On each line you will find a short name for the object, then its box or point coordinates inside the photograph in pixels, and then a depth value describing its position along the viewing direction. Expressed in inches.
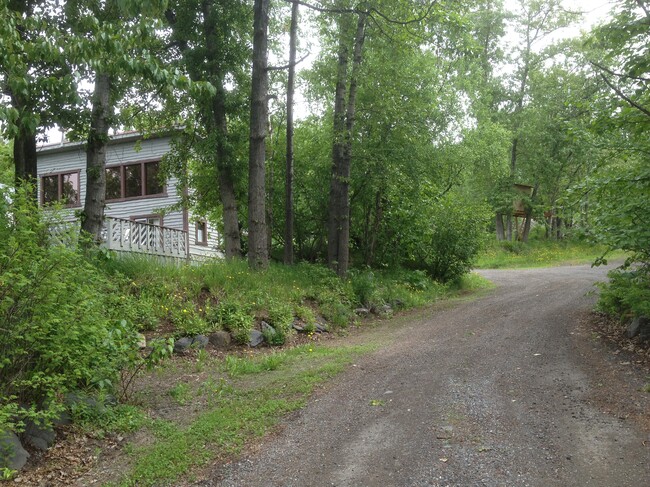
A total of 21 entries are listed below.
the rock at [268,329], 395.7
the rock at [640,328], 353.3
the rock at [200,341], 350.0
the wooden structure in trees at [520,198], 1272.1
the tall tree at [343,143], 566.7
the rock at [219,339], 362.9
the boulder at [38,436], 206.5
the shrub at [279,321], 396.5
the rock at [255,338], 380.5
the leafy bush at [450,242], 716.7
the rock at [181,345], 342.1
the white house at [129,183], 920.9
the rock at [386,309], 550.6
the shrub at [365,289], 554.1
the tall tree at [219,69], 550.6
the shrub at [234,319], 376.5
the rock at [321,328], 450.0
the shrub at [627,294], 355.9
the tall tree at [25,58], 222.5
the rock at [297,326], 430.6
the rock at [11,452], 185.5
